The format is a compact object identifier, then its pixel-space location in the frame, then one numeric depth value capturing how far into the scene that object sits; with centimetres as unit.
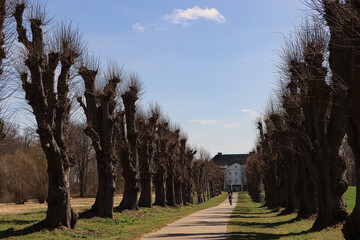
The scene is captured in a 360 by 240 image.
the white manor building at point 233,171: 16824
